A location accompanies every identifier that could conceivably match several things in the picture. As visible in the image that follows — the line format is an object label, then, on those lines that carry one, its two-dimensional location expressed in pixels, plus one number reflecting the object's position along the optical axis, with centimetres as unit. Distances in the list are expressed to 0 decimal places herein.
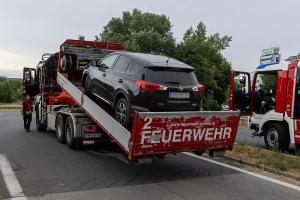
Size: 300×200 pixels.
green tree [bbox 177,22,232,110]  3766
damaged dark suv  804
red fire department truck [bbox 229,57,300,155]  1121
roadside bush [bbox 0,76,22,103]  4969
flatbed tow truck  732
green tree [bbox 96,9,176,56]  3638
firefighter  1594
